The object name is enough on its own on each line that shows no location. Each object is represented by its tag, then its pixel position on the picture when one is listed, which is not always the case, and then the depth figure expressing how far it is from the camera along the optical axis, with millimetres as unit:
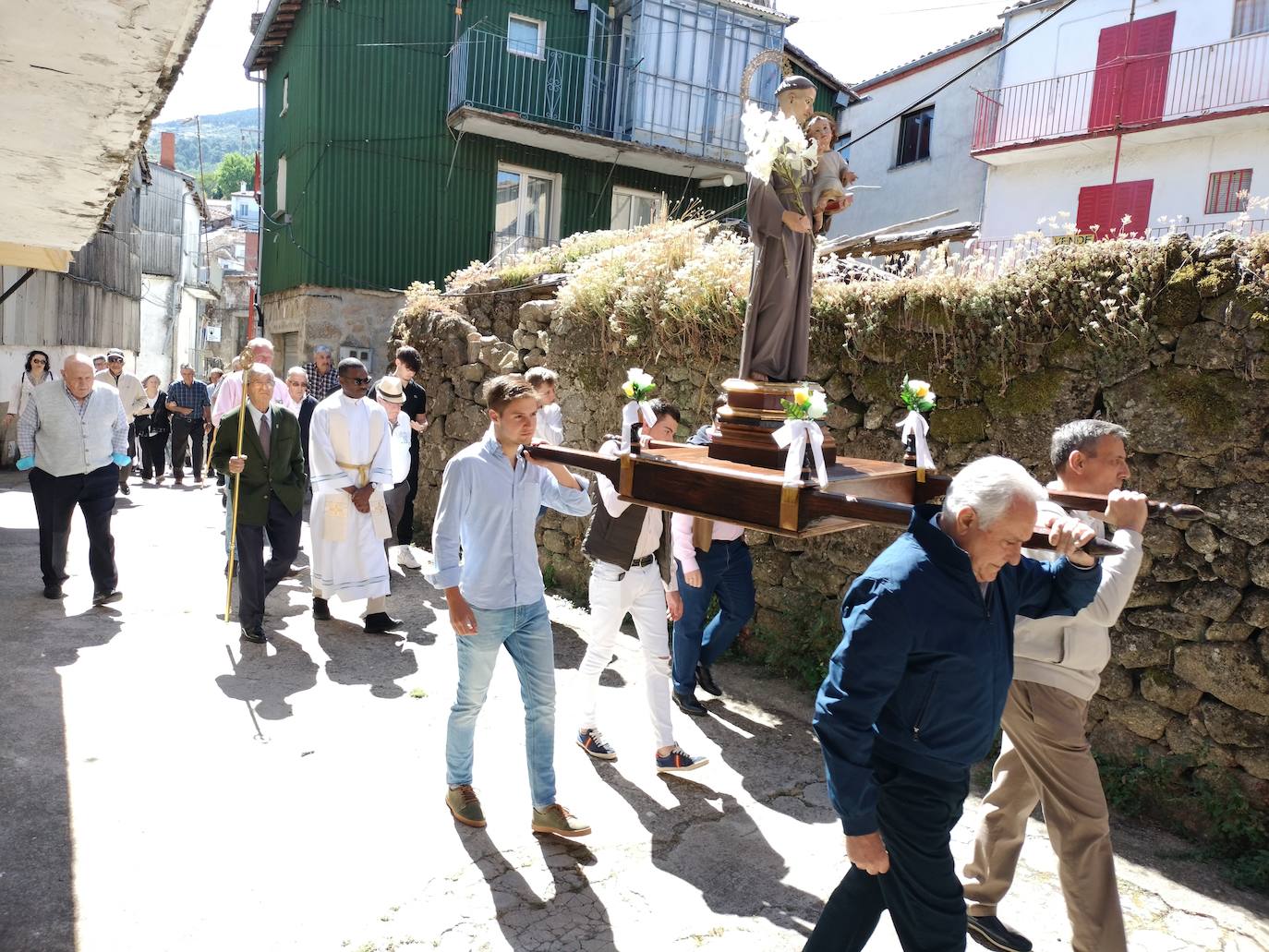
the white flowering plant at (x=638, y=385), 3414
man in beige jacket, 3104
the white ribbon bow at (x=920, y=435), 2928
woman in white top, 8797
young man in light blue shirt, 3904
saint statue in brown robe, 3102
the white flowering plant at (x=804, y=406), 2566
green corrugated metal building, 16016
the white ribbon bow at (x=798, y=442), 2363
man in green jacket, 6555
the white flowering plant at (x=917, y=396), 3143
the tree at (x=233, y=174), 82125
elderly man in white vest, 6883
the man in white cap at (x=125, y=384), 11383
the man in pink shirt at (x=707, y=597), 5332
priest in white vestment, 6762
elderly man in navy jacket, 2420
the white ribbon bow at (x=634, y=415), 3047
